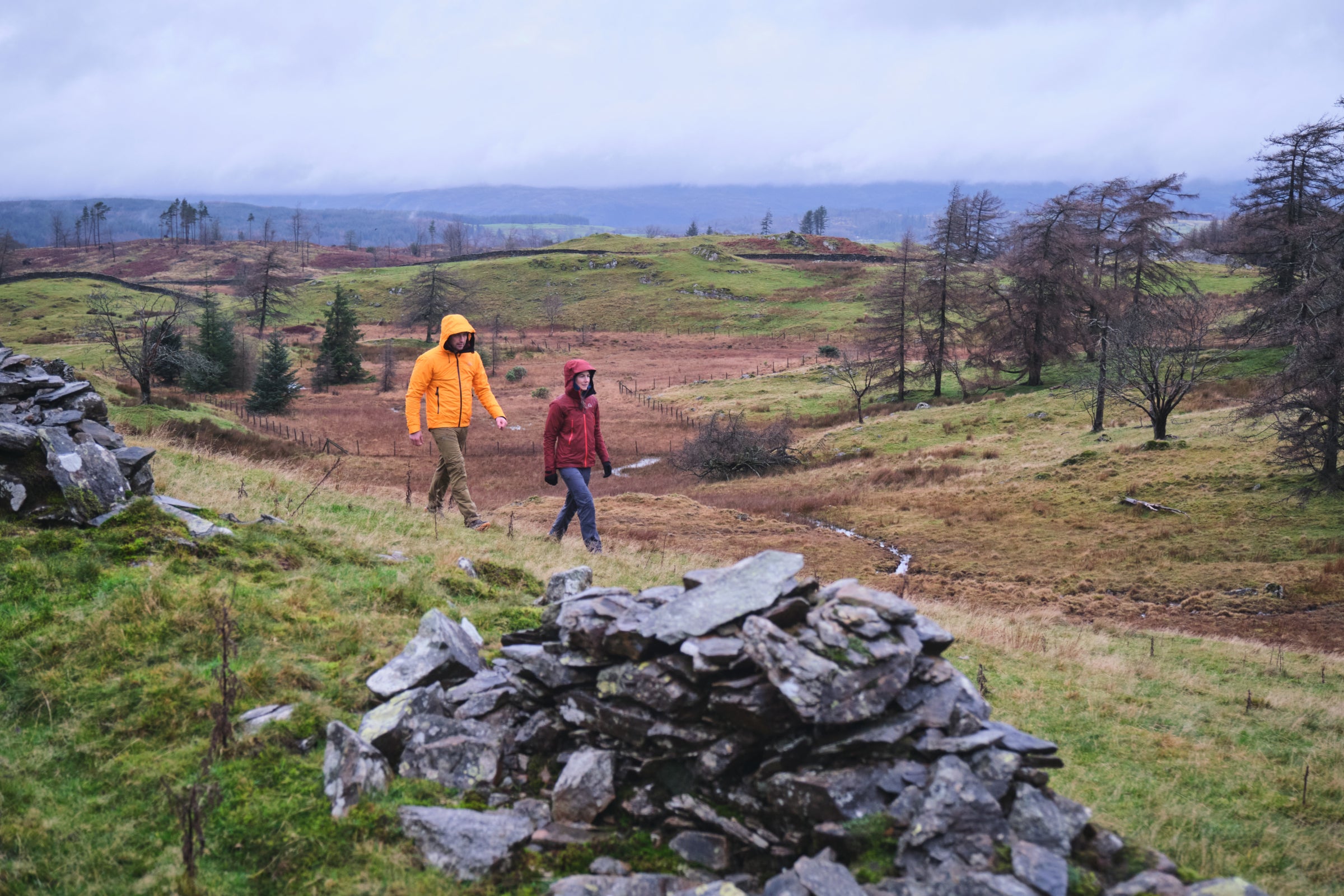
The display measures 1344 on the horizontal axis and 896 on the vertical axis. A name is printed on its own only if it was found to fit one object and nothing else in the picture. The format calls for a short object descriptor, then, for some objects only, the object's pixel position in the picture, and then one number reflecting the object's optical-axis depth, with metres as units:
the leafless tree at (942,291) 50.34
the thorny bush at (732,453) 36.88
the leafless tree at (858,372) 51.00
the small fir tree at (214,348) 46.19
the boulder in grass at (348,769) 5.06
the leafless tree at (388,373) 59.50
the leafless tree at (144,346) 30.72
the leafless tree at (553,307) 108.81
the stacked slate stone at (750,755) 4.38
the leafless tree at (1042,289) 46.81
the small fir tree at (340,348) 61.31
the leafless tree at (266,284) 79.19
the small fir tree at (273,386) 42.78
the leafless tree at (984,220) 101.38
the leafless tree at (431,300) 83.56
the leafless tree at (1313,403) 22.05
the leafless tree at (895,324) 51.91
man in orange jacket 11.94
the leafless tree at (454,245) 195.50
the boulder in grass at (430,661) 6.12
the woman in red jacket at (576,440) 11.41
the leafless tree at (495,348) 74.69
